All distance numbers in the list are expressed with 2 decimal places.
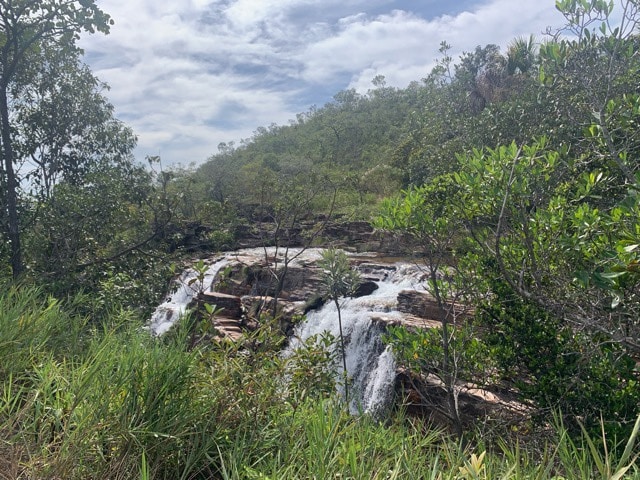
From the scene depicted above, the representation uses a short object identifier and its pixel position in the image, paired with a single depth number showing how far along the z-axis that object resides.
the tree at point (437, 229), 4.25
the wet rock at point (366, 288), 13.09
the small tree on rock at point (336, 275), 6.40
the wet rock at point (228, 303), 12.86
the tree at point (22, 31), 4.97
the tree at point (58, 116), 7.85
